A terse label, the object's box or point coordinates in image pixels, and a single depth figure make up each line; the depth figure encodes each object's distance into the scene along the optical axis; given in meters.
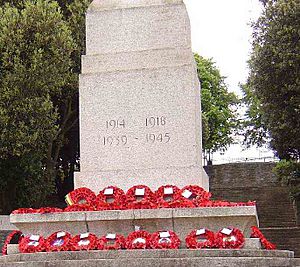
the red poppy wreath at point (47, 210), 9.27
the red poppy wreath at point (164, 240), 8.45
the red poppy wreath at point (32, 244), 8.88
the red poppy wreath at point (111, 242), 8.58
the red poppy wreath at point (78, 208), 9.39
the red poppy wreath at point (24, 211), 9.48
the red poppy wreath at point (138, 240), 8.49
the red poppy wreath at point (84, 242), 8.57
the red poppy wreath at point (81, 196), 9.89
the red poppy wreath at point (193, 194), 9.47
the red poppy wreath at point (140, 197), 9.38
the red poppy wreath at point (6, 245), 9.52
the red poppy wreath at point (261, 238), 8.88
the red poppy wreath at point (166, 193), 9.64
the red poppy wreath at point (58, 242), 8.71
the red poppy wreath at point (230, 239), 8.30
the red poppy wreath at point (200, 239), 8.41
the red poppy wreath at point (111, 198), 9.57
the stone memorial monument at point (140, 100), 10.67
